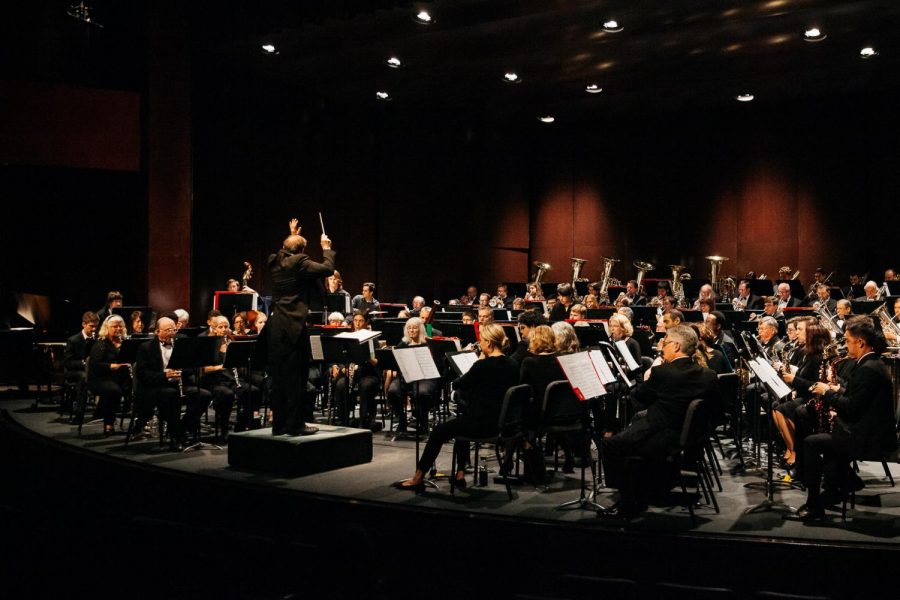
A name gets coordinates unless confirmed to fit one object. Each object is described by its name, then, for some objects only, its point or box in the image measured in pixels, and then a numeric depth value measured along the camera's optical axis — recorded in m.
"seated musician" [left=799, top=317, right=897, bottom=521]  5.10
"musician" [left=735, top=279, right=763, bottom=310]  12.87
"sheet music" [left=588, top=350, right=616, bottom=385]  5.72
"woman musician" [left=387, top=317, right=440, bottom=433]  8.21
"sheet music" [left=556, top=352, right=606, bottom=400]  5.39
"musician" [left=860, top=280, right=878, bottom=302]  12.48
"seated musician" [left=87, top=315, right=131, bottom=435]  8.24
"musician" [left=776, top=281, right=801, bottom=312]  12.20
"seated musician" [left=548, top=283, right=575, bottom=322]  10.31
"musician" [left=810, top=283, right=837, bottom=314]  11.44
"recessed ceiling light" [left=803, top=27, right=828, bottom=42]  11.36
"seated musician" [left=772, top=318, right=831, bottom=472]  5.95
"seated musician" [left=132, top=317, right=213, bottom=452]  7.65
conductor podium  6.59
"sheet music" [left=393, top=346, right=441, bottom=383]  6.50
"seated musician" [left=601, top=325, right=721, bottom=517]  5.14
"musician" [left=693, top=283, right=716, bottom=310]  11.89
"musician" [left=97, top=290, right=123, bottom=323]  10.49
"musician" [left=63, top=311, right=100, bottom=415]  9.24
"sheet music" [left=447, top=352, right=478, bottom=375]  6.54
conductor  6.62
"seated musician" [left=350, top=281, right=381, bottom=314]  13.05
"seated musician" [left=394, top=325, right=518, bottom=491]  5.88
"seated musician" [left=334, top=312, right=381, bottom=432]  8.63
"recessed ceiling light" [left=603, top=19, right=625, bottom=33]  11.14
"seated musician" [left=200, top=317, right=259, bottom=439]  8.04
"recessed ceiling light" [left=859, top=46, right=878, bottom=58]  12.34
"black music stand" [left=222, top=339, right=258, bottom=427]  7.58
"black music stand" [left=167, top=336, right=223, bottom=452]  7.29
